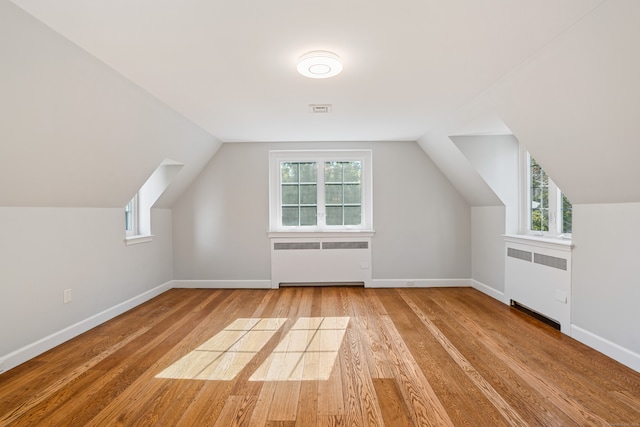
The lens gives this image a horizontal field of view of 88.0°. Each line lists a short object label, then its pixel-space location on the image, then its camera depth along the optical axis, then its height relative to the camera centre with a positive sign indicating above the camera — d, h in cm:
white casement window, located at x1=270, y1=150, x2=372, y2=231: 530 +33
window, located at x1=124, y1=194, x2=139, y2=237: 445 -8
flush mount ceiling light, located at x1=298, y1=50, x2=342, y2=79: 231 +106
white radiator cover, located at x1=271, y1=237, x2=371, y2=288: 511 -78
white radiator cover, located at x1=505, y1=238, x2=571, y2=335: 319 -73
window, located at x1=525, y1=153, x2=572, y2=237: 361 +4
